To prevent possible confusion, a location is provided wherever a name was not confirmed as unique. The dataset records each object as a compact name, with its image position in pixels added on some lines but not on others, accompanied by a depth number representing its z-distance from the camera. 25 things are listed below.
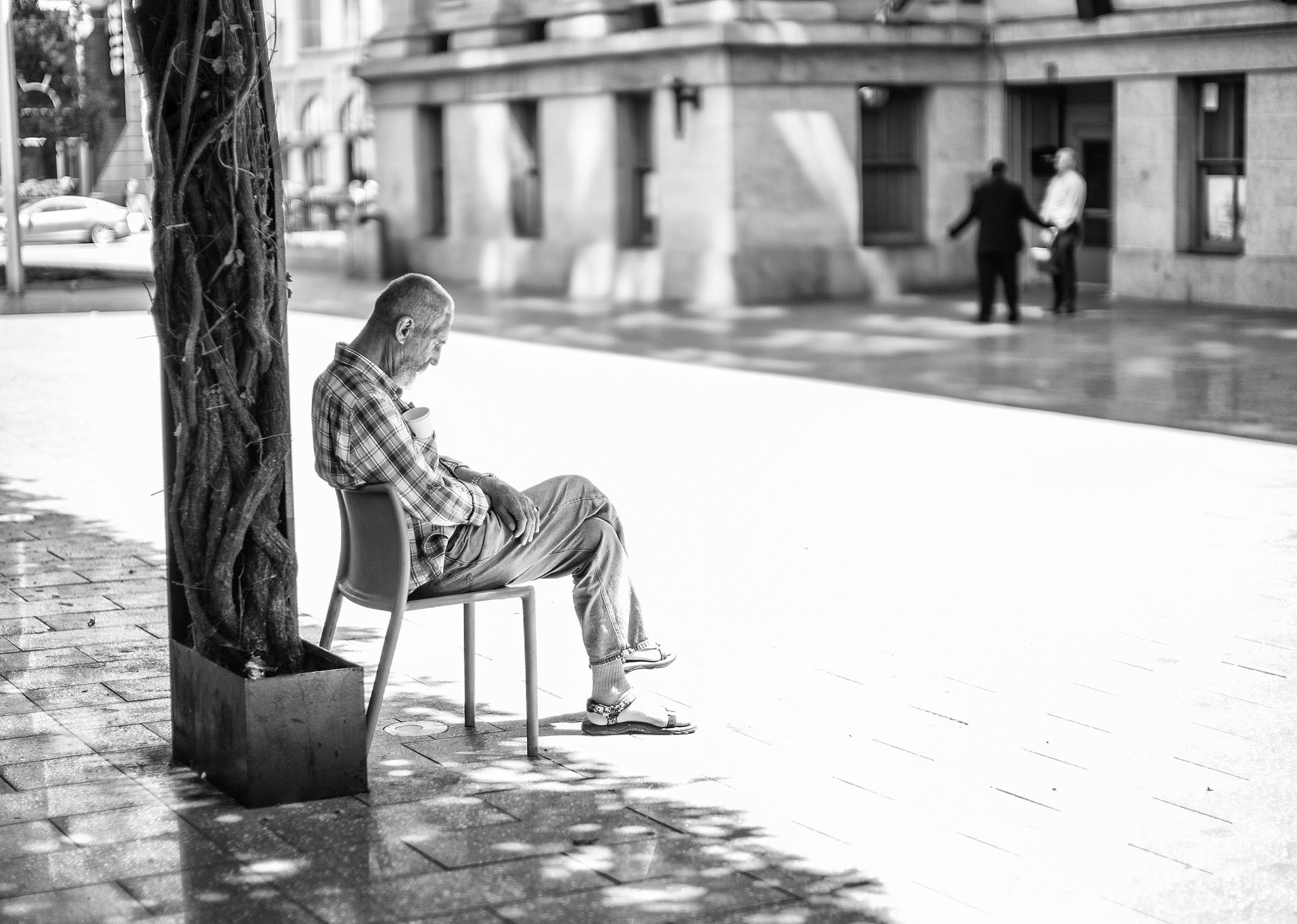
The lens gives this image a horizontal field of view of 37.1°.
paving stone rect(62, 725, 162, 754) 5.63
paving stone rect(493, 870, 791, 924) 4.29
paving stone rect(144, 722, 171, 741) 5.75
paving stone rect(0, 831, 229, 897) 4.51
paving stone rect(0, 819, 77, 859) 4.73
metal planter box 5.04
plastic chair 5.28
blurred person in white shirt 20.77
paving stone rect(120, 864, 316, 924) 4.30
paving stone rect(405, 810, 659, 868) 4.70
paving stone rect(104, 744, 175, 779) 5.39
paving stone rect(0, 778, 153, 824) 5.02
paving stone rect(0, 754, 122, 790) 5.29
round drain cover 5.79
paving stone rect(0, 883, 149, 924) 4.28
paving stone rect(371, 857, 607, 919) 4.36
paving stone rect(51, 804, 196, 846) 4.83
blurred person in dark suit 19.94
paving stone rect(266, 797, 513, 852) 4.83
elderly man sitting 5.32
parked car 46.16
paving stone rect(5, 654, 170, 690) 6.36
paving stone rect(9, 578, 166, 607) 7.64
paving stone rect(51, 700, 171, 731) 5.87
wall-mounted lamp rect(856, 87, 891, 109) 24.55
